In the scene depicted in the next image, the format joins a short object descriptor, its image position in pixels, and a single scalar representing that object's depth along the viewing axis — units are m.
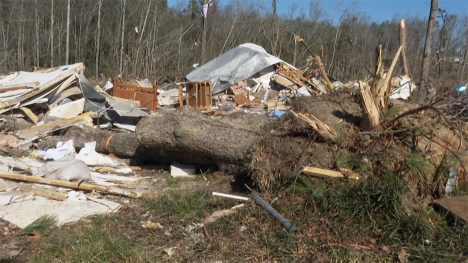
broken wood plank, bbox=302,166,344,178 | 4.64
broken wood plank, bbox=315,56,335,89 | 7.11
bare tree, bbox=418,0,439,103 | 8.92
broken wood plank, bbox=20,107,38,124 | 9.77
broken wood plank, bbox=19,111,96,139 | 8.72
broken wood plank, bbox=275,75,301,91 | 15.04
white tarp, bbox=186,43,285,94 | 15.88
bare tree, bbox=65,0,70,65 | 23.06
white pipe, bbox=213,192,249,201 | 4.89
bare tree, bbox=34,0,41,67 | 24.33
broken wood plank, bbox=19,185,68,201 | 5.29
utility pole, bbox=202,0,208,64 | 20.80
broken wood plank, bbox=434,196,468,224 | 4.08
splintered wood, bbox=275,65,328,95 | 13.70
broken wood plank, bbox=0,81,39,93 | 10.13
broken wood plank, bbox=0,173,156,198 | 5.54
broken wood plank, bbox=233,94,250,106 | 14.06
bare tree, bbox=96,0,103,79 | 24.67
